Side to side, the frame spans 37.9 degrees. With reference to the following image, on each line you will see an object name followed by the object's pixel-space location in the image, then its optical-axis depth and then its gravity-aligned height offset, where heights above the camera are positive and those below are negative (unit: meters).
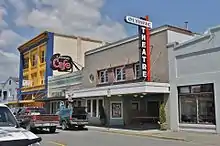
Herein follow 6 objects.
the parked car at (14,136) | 5.91 -0.65
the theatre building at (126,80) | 24.27 +1.96
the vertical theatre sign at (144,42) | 24.45 +4.65
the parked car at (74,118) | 25.81 -1.29
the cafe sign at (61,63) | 42.34 +5.23
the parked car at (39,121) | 22.30 -1.32
